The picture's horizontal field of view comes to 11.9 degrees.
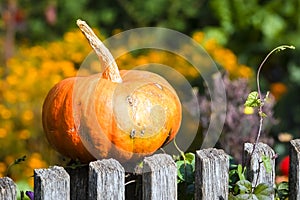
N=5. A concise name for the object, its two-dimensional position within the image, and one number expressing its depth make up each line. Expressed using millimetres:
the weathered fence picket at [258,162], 2790
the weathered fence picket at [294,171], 2792
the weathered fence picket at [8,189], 2564
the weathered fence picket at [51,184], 2583
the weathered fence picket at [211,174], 2719
